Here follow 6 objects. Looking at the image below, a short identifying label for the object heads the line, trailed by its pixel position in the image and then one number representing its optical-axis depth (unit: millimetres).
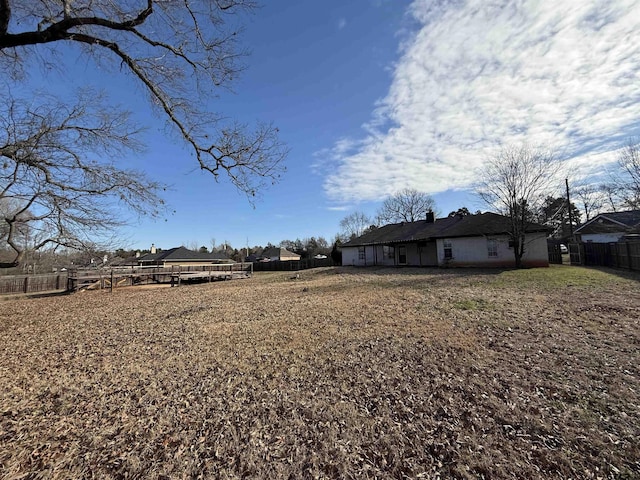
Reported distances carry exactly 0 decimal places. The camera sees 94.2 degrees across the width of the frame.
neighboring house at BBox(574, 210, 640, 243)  27288
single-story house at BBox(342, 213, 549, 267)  20625
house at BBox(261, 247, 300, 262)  55266
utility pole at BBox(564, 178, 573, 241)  27788
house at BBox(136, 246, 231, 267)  40281
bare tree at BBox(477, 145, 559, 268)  19891
